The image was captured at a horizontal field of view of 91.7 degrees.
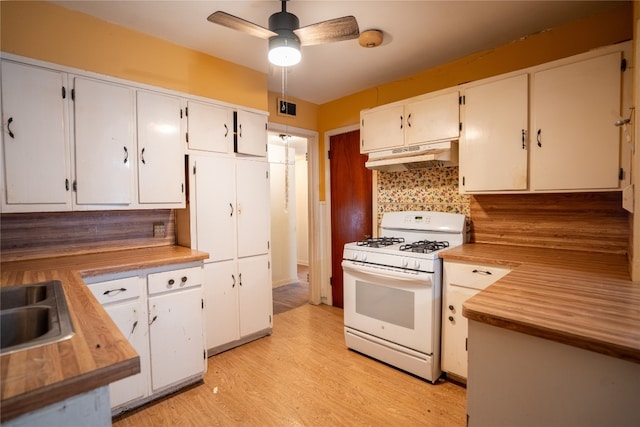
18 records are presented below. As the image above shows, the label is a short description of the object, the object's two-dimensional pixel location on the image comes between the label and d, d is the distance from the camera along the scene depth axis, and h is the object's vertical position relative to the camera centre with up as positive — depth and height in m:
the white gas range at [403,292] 2.20 -0.67
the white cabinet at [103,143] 2.00 +0.43
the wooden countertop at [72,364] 0.65 -0.38
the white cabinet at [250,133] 2.73 +0.65
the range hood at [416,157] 2.47 +0.40
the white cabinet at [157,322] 1.87 -0.77
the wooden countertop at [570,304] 0.91 -0.37
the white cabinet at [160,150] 2.24 +0.42
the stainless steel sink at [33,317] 0.97 -0.39
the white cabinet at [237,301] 2.57 -0.84
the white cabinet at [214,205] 2.48 +0.01
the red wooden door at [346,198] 3.53 +0.08
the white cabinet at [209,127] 2.46 +0.65
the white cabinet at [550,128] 1.82 +0.50
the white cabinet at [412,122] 2.44 +0.71
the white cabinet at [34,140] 1.78 +0.40
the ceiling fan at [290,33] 1.72 +0.99
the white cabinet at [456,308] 2.06 -0.73
